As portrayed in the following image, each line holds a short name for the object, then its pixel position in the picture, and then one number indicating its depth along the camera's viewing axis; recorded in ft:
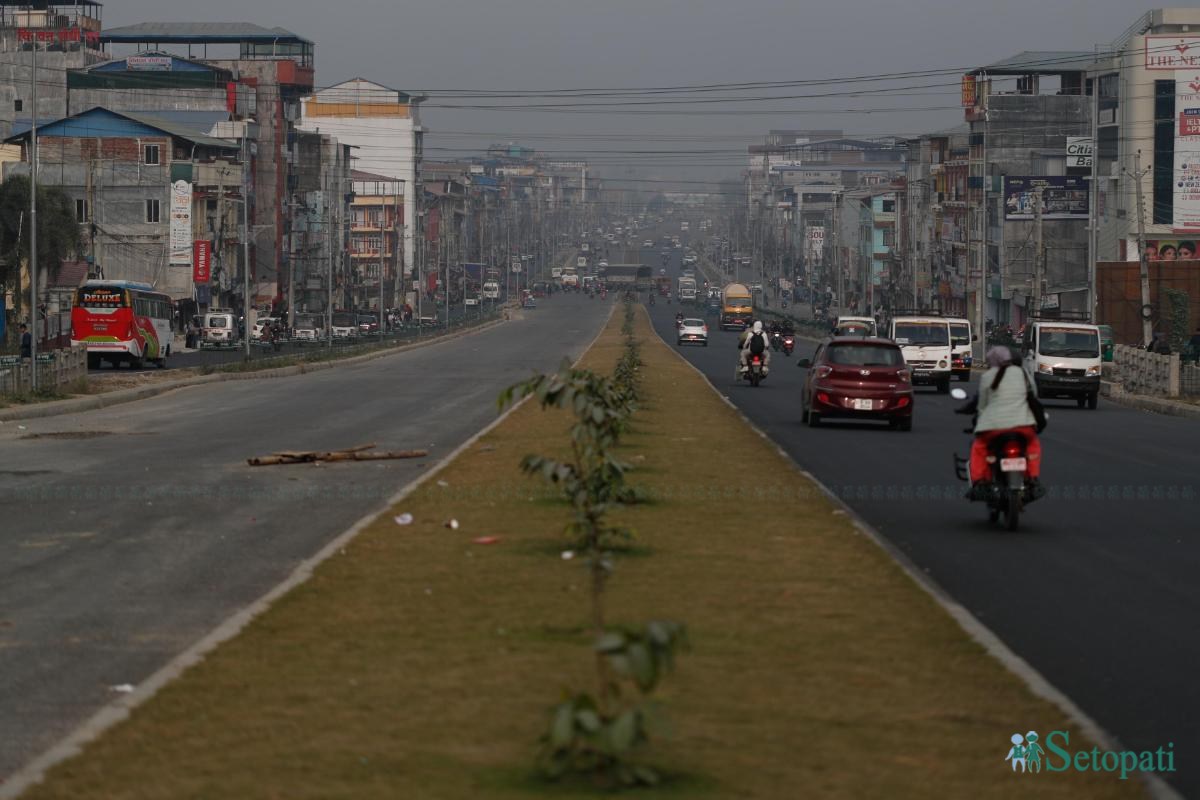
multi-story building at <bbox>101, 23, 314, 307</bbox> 437.17
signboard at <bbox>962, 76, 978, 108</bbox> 444.14
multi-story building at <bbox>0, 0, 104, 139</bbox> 436.35
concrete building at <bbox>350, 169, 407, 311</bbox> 555.69
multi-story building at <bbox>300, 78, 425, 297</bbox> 642.63
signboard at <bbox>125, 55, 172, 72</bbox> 454.07
